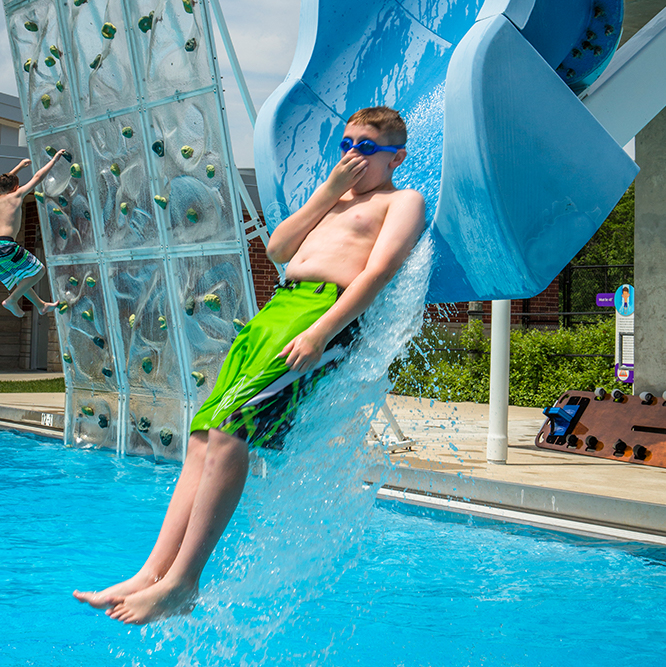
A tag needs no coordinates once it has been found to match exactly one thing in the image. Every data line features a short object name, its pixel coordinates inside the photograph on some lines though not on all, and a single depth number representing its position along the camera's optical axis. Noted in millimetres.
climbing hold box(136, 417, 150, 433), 7332
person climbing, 8016
